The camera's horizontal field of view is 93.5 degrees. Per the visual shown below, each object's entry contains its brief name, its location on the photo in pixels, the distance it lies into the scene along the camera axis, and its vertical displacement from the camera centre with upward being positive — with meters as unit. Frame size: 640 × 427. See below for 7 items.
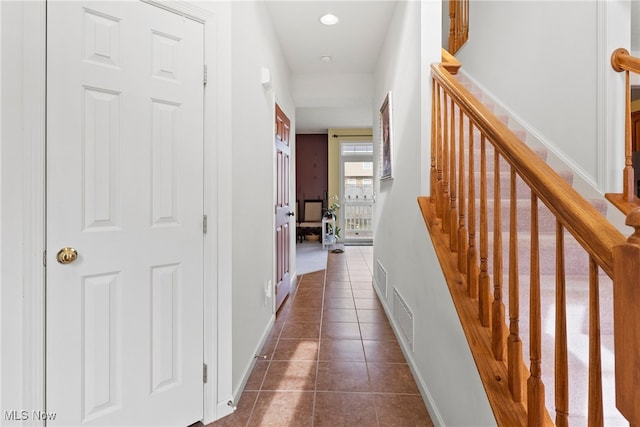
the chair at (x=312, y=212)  7.91 +0.06
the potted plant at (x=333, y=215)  7.09 -0.02
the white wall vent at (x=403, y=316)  1.99 -0.74
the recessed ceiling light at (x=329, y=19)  2.65 +1.75
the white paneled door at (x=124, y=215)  1.16 +0.00
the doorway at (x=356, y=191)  7.66 +0.60
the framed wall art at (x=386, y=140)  2.66 +0.70
